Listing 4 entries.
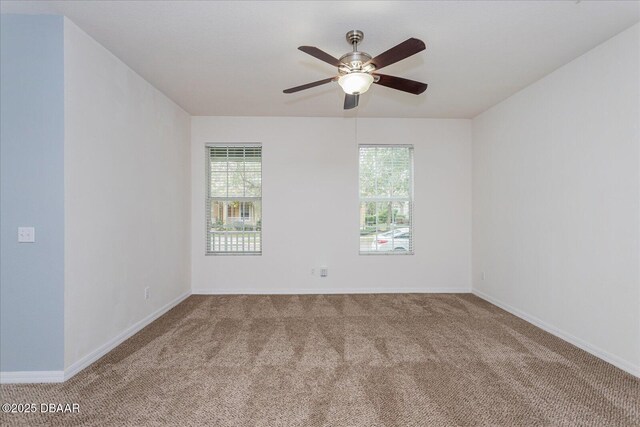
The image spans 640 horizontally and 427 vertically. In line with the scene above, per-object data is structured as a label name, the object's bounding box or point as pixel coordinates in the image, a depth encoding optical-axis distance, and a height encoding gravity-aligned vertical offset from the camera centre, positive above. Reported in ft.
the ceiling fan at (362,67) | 6.35 +3.44
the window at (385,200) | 15.12 +0.76
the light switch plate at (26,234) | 6.99 -0.39
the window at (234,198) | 14.92 +0.91
